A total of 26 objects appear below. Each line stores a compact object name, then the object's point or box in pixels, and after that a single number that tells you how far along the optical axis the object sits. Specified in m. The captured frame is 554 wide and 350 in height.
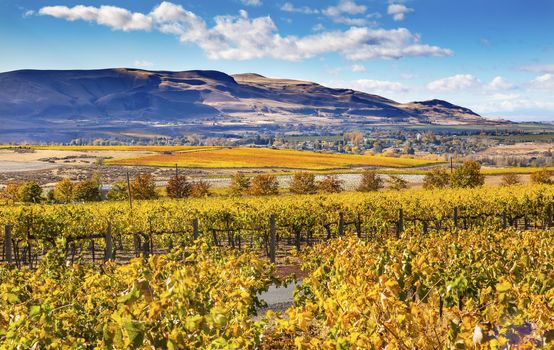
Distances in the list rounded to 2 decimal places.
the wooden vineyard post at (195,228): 26.22
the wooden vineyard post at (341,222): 29.34
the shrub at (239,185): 74.34
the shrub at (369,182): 76.93
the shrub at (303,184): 75.06
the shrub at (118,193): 67.94
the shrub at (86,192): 69.81
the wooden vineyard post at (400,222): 31.75
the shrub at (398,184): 74.77
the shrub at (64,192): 70.81
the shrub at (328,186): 73.50
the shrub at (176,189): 69.56
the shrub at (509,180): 79.75
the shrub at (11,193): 66.06
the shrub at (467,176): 75.50
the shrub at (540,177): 72.88
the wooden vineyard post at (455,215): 33.72
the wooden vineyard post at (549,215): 37.12
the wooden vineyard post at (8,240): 22.57
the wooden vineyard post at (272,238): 26.06
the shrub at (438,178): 81.62
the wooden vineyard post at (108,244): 23.99
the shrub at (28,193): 65.94
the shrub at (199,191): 68.43
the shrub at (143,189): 68.81
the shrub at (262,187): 70.62
